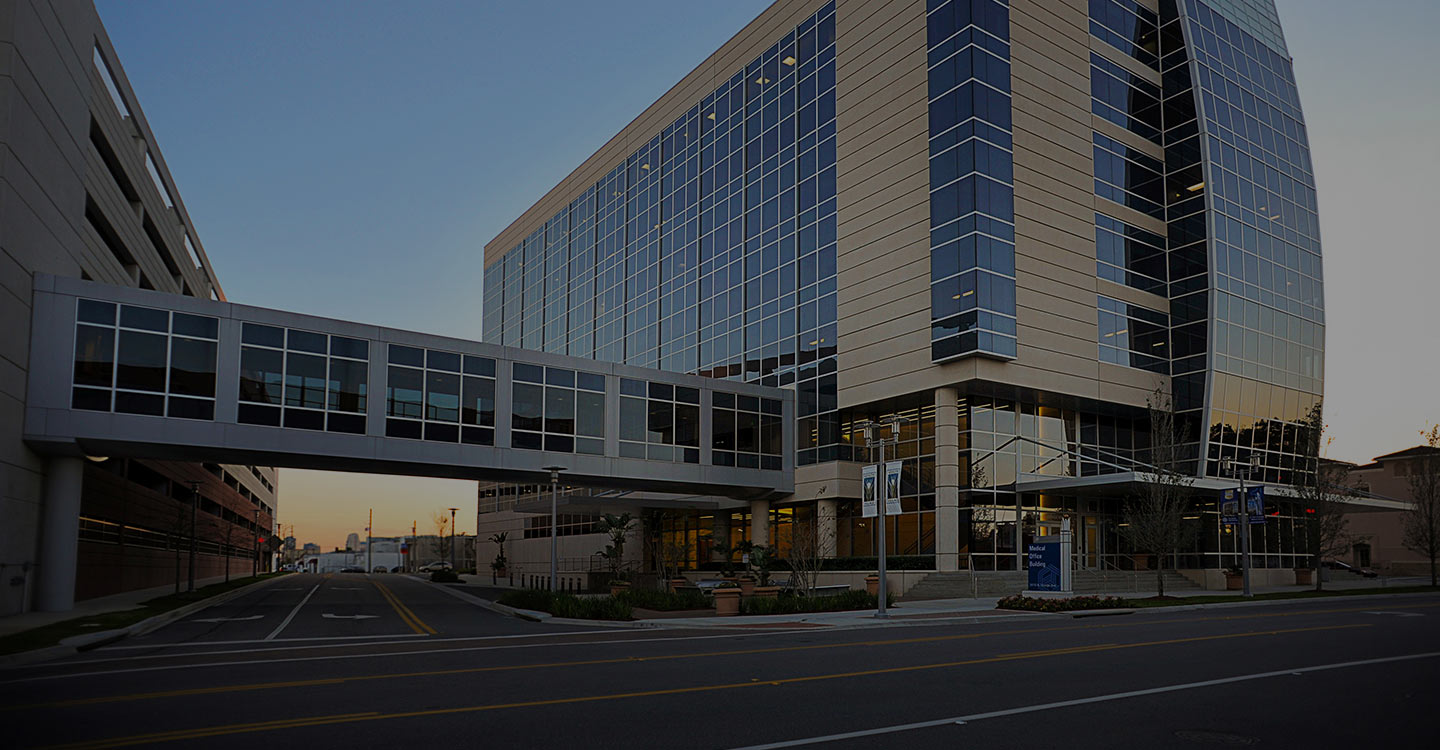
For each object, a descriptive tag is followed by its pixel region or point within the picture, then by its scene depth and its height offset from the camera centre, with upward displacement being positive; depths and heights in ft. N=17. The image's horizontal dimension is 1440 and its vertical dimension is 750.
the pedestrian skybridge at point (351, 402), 100.68 +11.29
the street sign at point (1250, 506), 130.93 -1.16
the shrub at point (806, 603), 96.48 -11.03
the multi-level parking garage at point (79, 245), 91.30 +28.18
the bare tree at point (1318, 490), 152.66 +1.28
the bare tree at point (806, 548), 113.09 -7.19
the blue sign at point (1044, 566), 119.85 -8.71
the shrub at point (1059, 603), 98.65 -11.08
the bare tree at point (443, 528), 417.08 -16.23
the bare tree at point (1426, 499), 163.84 -0.04
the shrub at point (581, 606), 91.31 -11.08
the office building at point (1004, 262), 140.56 +37.62
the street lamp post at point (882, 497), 89.77 -0.15
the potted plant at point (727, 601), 93.50 -10.24
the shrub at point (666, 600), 100.20 -11.10
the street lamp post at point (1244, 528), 130.21 -4.18
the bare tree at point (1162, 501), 125.39 -0.50
